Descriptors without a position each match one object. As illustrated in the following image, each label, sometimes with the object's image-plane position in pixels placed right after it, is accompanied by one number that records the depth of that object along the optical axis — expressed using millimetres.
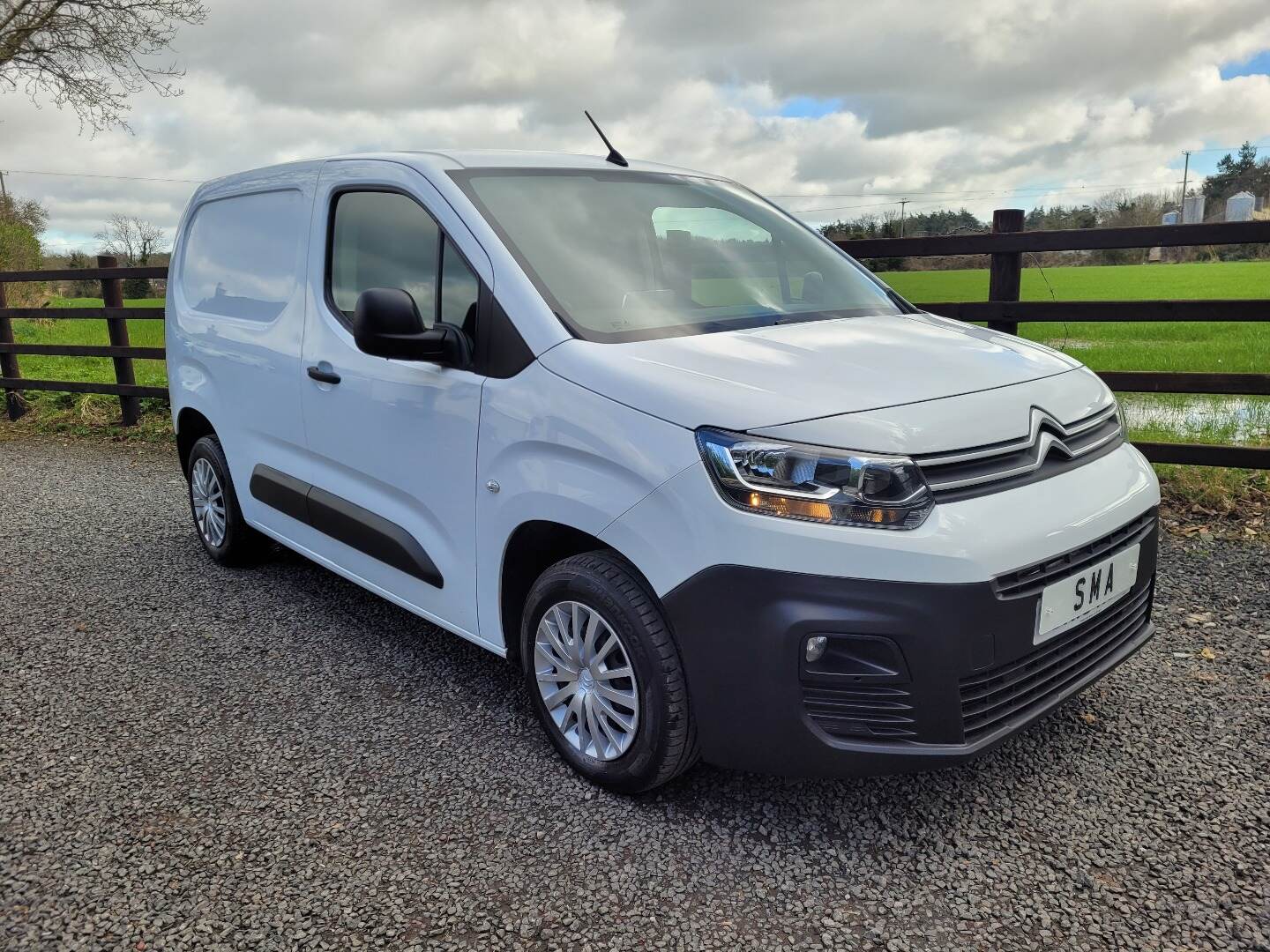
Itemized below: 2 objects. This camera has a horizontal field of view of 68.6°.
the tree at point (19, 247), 19311
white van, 2104
